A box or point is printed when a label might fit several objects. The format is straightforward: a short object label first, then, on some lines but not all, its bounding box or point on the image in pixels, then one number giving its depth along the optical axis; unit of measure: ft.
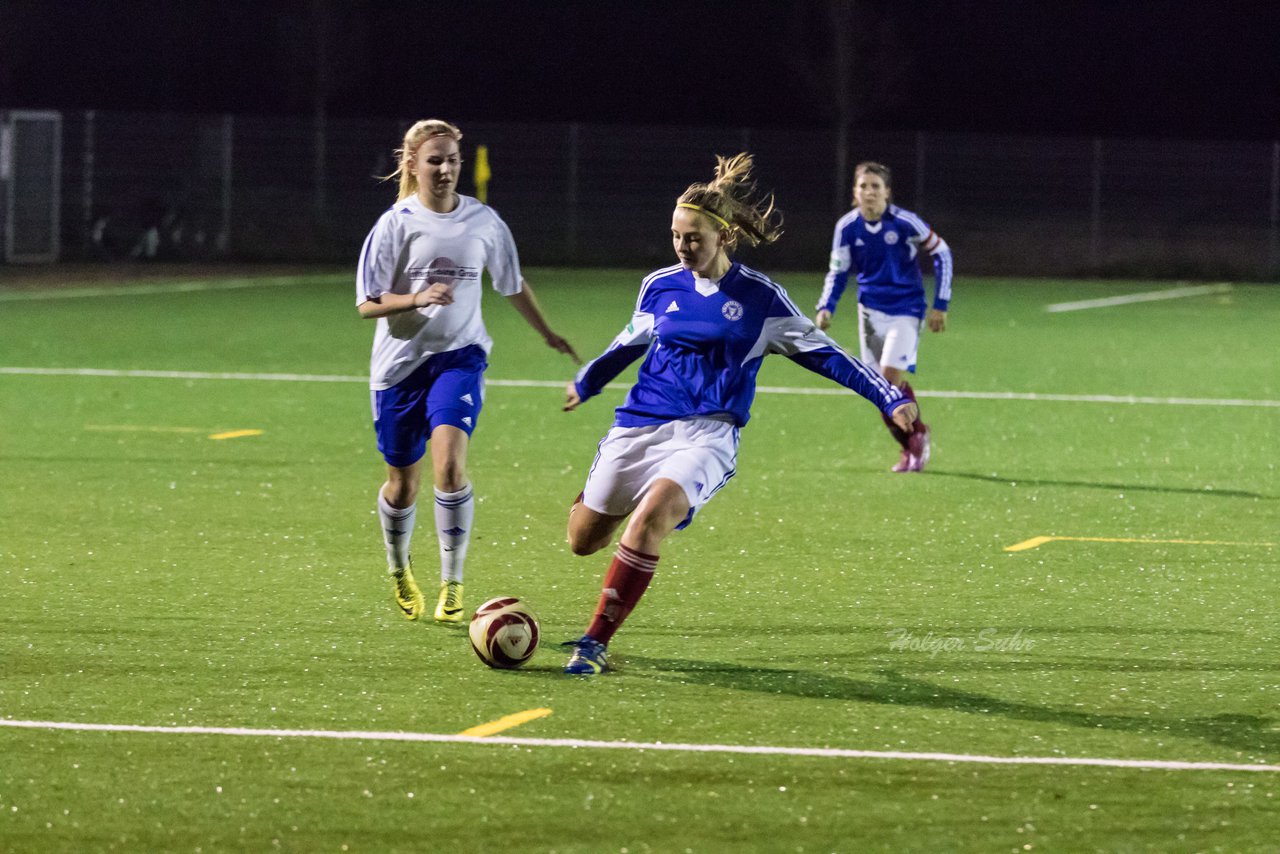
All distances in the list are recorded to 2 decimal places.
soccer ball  47.14
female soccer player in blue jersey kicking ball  46.80
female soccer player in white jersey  53.11
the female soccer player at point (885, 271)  86.63
